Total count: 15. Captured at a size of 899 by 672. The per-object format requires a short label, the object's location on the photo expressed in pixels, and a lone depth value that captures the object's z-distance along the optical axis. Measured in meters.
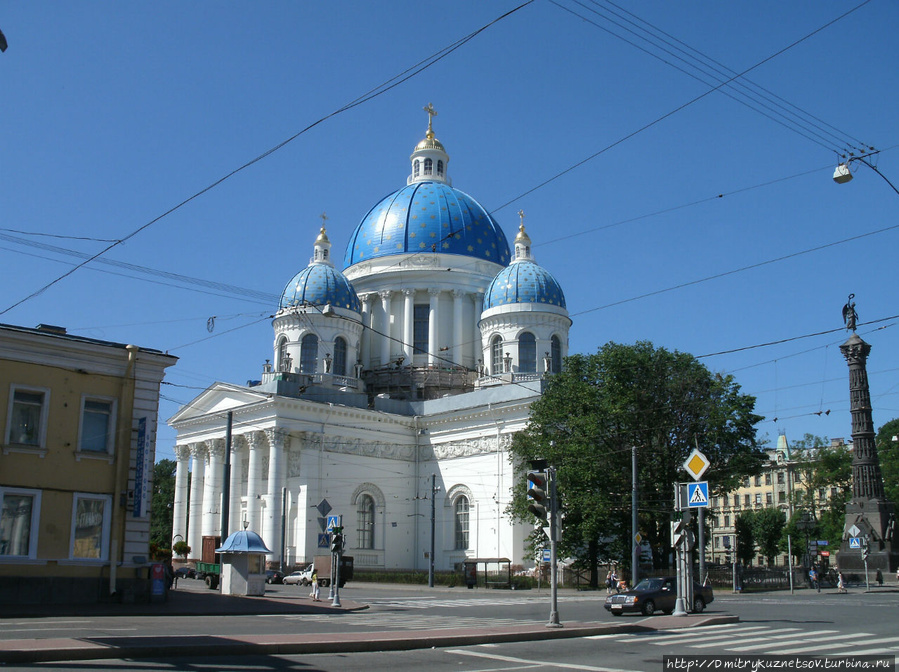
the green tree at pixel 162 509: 92.31
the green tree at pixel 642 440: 44.91
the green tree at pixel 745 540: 79.31
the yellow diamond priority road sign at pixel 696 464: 22.94
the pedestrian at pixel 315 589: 32.16
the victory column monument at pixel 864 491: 52.12
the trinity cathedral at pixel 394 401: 57.47
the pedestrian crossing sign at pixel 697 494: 22.64
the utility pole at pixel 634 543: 38.88
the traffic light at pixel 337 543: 28.28
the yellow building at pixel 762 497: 106.56
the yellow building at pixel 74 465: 26.48
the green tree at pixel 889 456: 79.00
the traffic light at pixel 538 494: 19.95
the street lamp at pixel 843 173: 19.25
